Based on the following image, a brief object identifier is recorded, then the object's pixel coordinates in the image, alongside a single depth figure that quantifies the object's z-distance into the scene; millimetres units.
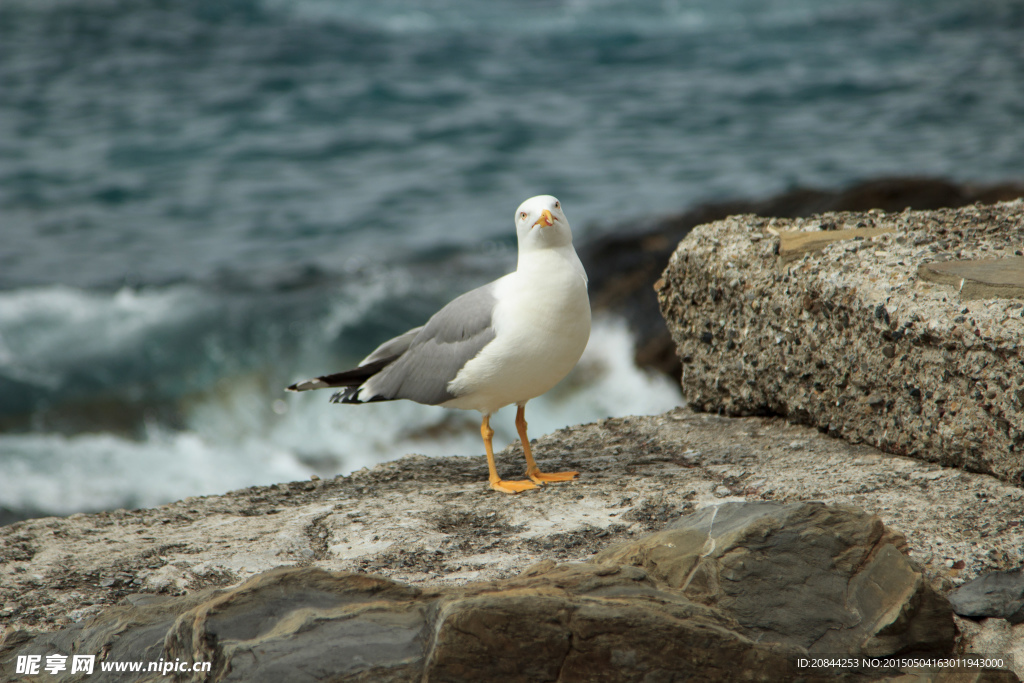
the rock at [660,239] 19297
